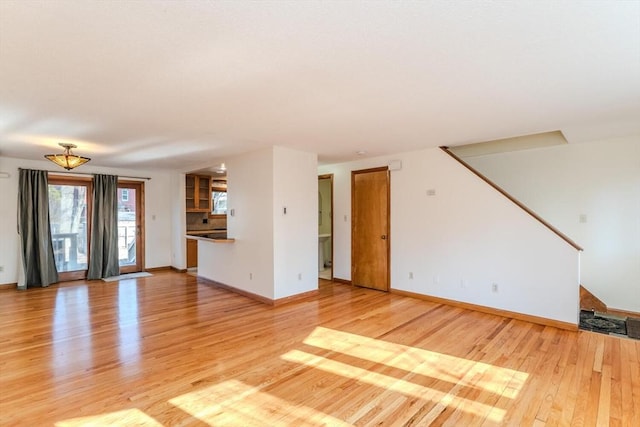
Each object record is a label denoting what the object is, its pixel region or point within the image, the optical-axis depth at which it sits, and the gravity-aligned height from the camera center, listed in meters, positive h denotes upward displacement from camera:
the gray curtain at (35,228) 5.73 -0.22
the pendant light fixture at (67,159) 4.30 +0.75
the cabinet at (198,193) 7.57 +0.50
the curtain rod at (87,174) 6.13 +0.82
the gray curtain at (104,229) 6.44 -0.29
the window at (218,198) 8.05 +0.40
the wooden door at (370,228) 5.51 -0.29
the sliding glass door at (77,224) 6.25 -0.18
